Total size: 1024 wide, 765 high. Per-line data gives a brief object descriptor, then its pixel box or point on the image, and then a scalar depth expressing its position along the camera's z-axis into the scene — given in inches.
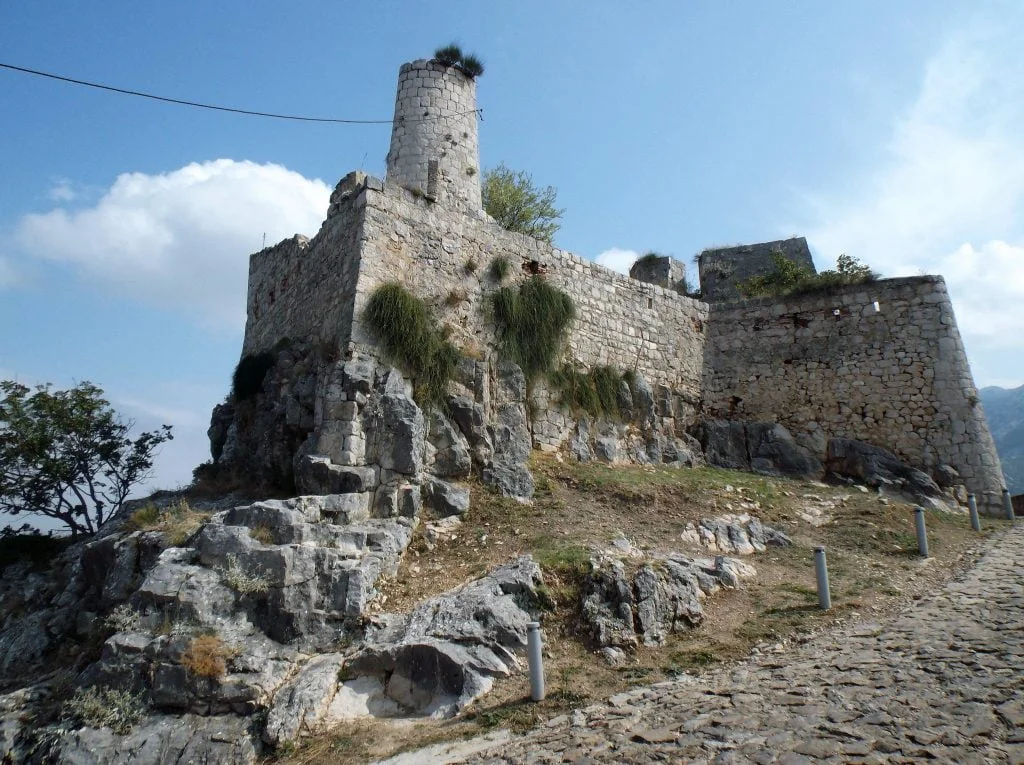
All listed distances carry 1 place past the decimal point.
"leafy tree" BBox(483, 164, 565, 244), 963.1
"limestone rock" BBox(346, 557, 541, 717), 281.1
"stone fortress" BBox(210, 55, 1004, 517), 435.8
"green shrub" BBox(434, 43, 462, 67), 642.4
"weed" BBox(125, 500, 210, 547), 358.6
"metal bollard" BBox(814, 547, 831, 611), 335.0
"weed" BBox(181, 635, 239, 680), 283.7
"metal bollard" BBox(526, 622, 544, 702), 264.7
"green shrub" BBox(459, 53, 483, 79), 649.6
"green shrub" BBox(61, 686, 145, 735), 273.1
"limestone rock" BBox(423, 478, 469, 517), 417.6
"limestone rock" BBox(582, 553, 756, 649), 313.9
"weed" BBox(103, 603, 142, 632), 305.6
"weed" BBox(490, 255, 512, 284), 553.9
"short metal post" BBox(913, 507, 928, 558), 422.3
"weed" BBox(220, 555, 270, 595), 319.3
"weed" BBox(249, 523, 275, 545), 342.3
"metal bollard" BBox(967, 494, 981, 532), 509.1
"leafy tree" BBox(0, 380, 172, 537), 573.9
